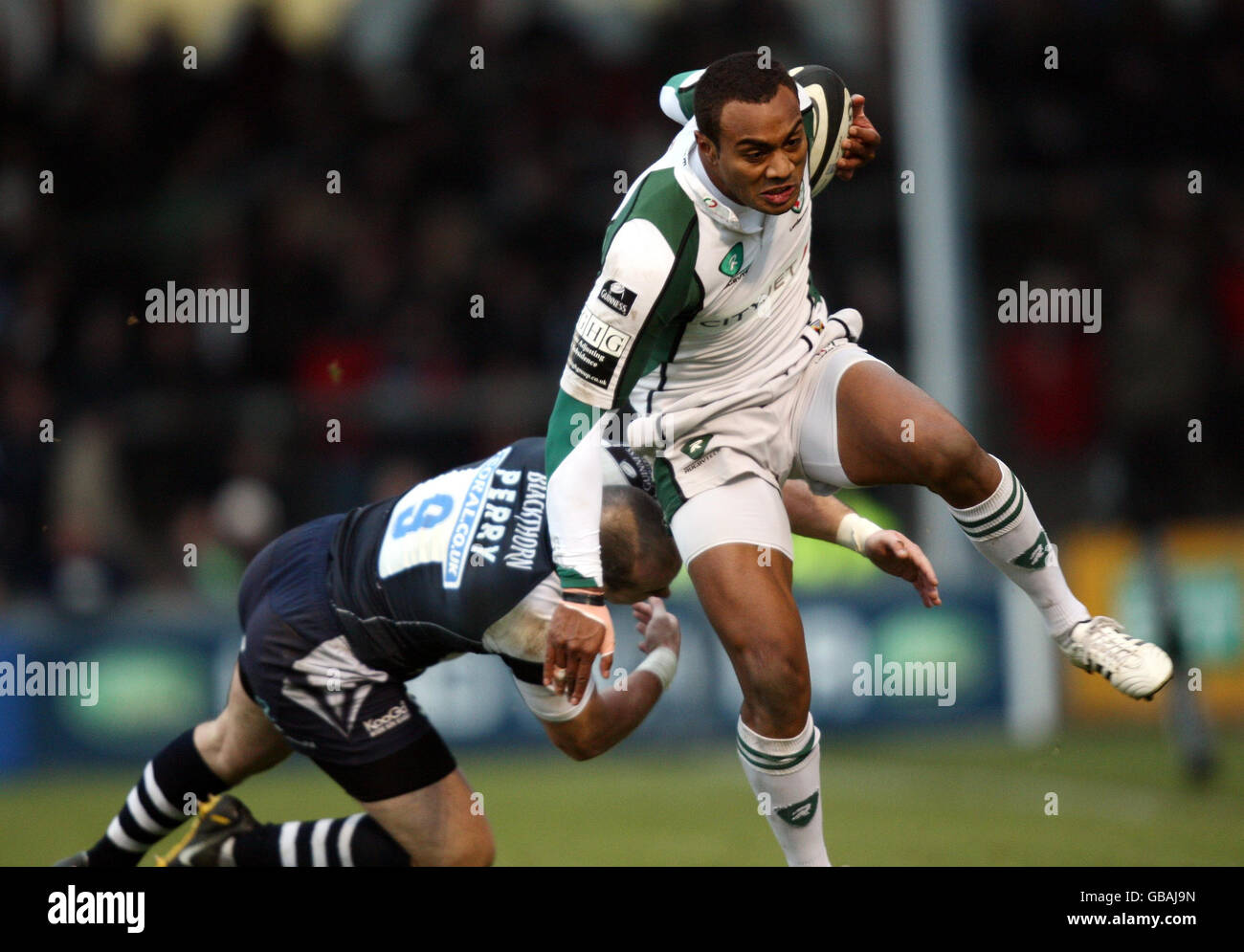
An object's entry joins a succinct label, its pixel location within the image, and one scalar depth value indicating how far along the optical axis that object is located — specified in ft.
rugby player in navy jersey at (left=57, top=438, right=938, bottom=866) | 35.40
